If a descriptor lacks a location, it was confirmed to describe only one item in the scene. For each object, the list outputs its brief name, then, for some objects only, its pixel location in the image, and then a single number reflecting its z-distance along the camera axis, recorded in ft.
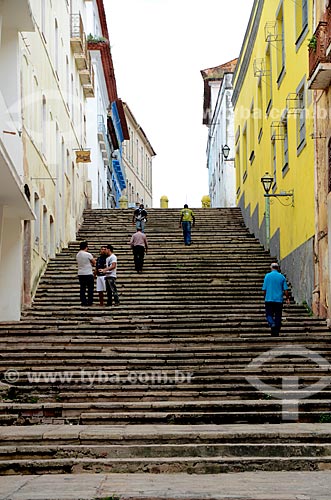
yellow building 68.18
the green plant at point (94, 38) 134.51
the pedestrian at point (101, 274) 67.82
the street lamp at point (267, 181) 79.24
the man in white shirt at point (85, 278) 66.85
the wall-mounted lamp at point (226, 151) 122.42
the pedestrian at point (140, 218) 89.81
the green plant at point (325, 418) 41.29
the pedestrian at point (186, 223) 86.53
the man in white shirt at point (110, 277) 66.74
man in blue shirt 56.03
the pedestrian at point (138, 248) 75.46
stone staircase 34.12
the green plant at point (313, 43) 58.39
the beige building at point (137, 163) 225.56
